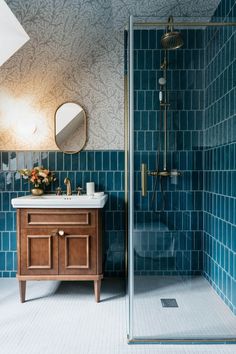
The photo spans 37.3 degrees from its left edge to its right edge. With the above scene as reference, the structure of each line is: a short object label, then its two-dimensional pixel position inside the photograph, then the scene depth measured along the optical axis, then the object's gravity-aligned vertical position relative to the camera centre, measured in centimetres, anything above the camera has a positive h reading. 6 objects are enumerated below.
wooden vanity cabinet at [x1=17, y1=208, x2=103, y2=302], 283 -61
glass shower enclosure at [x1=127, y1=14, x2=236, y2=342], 221 -2
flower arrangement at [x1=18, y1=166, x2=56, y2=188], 332 -5
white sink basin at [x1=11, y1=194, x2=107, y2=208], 280 -27
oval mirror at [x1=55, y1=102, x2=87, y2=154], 349 +41
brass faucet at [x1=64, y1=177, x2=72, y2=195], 337 -15
